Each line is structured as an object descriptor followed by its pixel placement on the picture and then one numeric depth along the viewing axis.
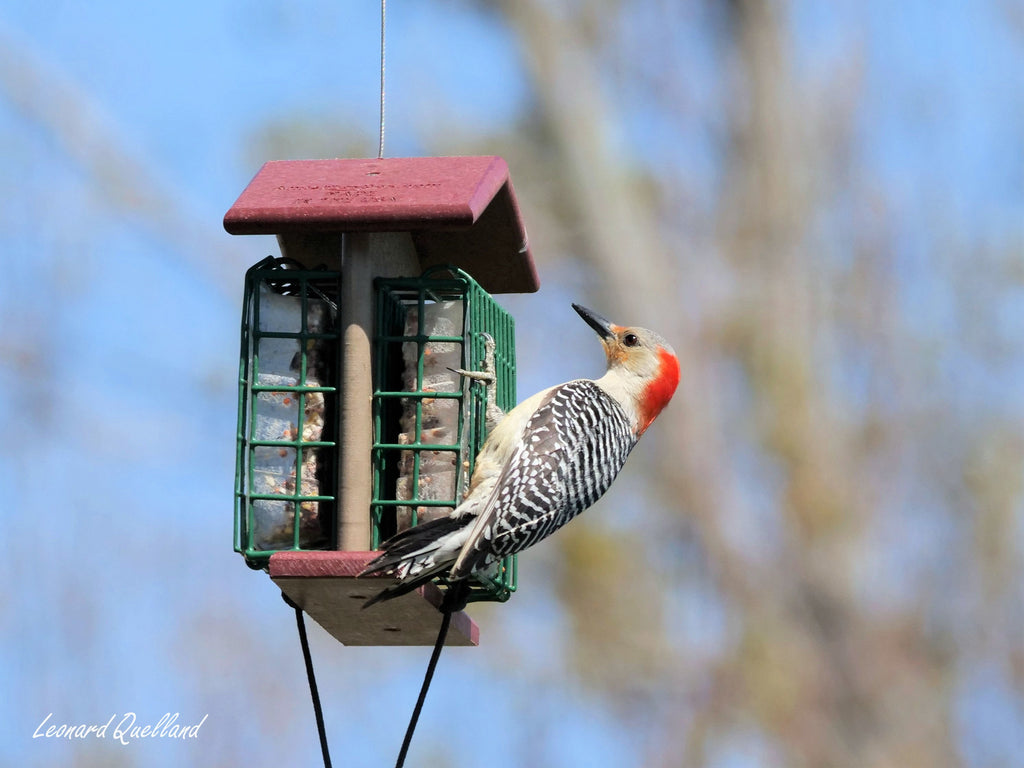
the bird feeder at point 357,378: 11.44
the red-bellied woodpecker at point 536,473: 10.80
